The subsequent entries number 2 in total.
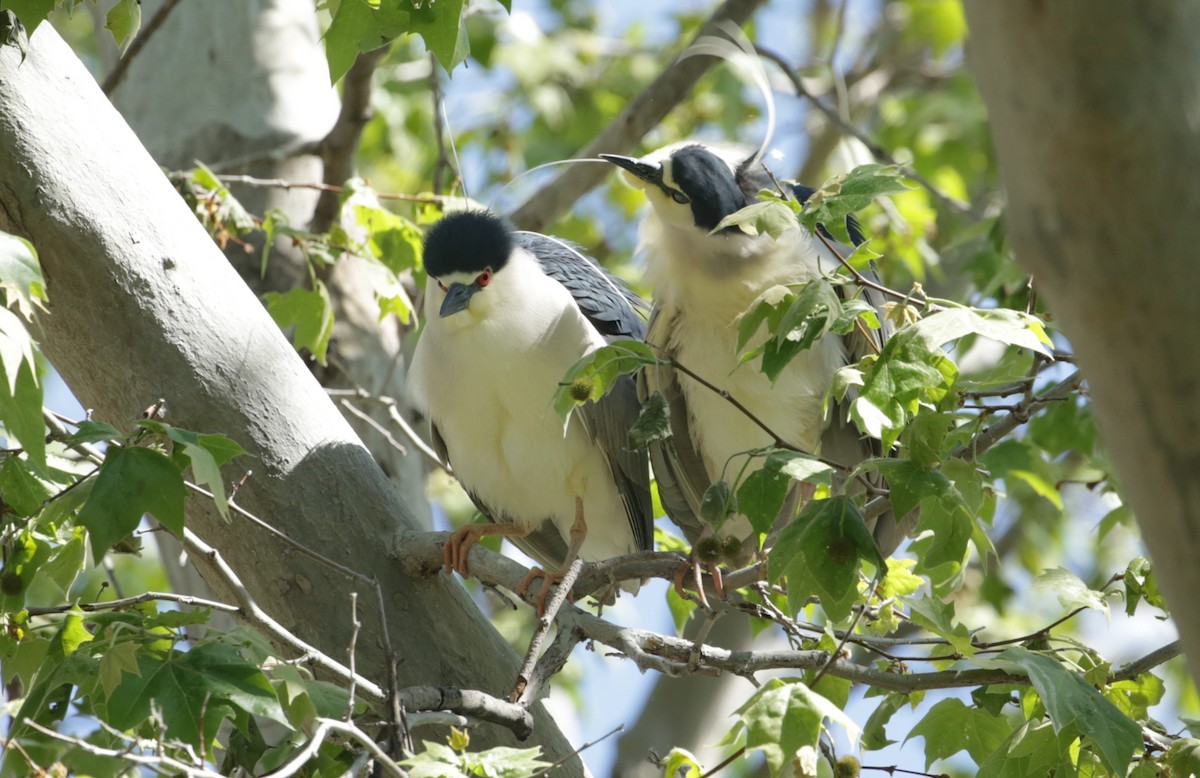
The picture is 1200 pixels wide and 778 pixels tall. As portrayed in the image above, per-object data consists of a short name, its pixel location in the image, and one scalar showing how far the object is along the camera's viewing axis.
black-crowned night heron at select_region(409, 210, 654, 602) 18.36
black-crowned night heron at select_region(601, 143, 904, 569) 18.29
